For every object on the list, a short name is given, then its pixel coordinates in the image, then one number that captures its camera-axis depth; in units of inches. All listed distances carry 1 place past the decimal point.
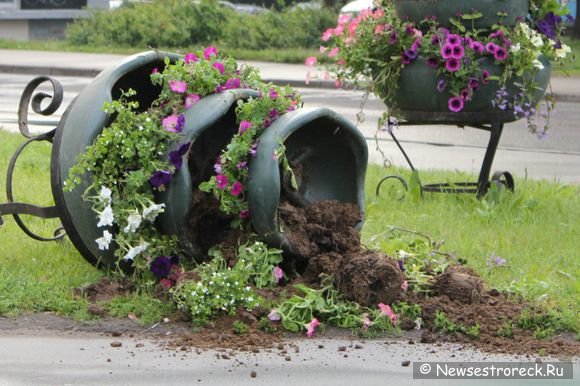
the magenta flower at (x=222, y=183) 394.3
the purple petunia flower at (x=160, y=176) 393.7
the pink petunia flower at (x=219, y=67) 428.8
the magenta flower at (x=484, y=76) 577.3
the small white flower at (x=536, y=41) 579.2
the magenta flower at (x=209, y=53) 438.4
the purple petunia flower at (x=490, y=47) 576.1
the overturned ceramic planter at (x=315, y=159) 395.2
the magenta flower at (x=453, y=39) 574.6
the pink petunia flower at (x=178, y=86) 413.7
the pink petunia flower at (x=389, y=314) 378.0
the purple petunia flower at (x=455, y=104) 578.2
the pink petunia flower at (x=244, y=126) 400.5
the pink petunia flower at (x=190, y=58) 430.0
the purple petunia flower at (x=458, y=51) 573.0
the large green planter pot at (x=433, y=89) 581.3
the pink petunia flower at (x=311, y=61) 636.1
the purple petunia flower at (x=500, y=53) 575.2
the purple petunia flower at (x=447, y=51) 573.0
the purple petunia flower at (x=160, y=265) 402.6
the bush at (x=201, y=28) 1929.1
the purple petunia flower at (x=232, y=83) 426.0
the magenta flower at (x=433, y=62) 583.5
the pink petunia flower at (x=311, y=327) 370.6
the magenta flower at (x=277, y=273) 400.5
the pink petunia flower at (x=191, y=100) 414.3
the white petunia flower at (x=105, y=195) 393.4
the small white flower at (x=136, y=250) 393.7
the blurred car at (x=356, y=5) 1662.8
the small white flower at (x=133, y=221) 391.9
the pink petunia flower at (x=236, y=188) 394.9
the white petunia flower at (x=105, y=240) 395.9
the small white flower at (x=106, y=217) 391.2
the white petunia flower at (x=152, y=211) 391.5
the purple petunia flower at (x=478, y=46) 577.9
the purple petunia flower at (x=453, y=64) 572.7
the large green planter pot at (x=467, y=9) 578.9
